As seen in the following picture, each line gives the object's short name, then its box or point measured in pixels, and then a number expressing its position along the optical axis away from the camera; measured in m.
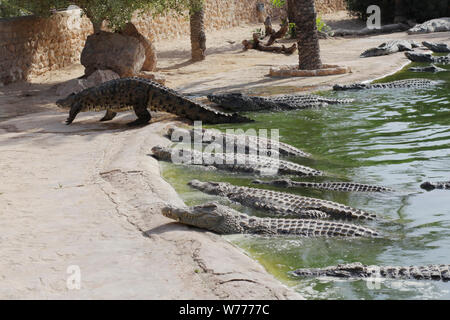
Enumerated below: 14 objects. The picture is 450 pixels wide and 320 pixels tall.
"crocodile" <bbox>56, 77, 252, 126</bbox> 10.36
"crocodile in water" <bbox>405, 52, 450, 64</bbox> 16.75
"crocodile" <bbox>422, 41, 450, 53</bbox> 18.84
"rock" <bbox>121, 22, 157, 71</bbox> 16.39
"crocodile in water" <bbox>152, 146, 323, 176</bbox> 7.73
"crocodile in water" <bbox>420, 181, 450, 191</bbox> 6.65
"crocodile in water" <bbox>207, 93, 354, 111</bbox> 11.77
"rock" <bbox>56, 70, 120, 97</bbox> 14.03
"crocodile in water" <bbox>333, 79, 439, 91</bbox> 13.08
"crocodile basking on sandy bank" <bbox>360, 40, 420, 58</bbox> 18.69
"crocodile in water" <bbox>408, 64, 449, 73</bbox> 15.39
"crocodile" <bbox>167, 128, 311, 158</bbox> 8.59
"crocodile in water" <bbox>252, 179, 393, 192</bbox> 6.73
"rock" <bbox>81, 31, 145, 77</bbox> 15.16
